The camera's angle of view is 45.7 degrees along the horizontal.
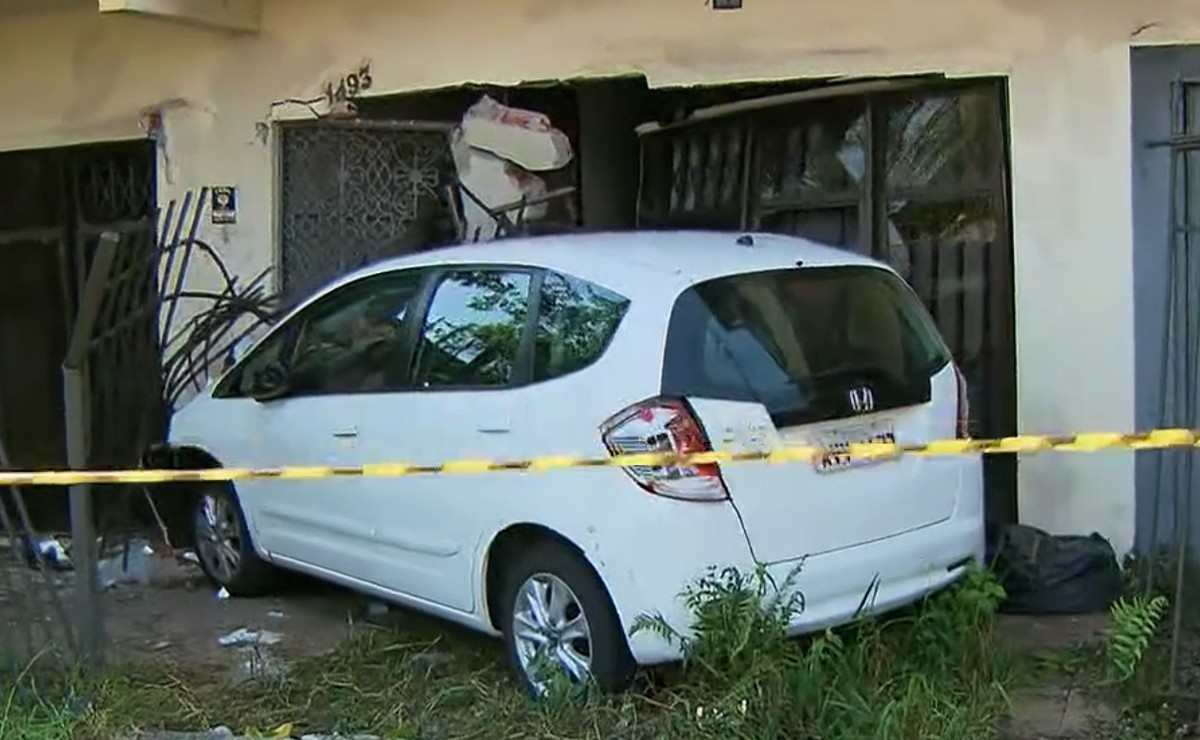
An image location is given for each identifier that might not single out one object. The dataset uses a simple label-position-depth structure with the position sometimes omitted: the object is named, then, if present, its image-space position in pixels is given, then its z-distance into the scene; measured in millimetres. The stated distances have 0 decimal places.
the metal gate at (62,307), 8062
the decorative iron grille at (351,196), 8773
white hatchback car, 4816
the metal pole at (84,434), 5398
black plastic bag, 6344
